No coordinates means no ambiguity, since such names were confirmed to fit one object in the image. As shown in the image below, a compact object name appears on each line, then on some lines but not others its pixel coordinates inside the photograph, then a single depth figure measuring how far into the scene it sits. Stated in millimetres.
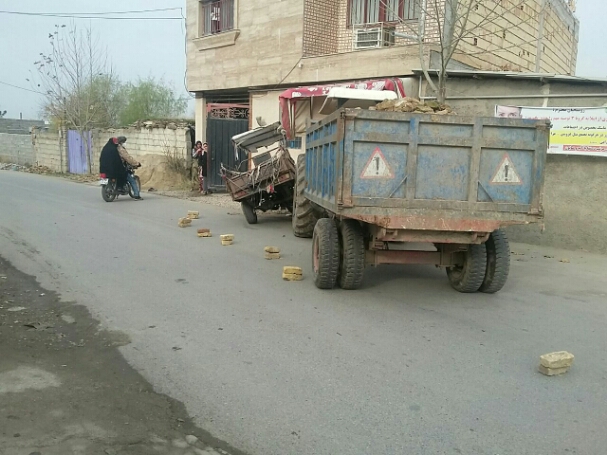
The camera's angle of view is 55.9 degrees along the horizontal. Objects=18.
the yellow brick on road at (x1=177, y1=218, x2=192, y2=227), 11898
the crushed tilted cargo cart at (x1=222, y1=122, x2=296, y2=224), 11906
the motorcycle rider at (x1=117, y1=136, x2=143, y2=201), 16422
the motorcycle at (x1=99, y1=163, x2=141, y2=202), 16203
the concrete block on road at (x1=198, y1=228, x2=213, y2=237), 10789
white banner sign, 9469
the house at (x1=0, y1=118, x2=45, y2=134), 54688
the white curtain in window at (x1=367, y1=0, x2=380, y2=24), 15398
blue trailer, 5801
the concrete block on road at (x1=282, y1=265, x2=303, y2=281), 7402
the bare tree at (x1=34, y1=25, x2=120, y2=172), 29266
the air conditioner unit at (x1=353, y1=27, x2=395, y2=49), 15016
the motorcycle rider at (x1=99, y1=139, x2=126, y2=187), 16062
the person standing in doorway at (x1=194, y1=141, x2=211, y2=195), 18766
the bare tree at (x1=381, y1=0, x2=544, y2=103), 10898
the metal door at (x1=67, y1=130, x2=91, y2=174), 29391
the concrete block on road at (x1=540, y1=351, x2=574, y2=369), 4438
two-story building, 13312
